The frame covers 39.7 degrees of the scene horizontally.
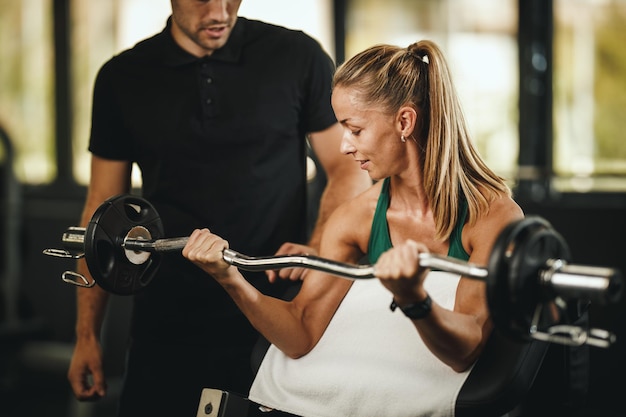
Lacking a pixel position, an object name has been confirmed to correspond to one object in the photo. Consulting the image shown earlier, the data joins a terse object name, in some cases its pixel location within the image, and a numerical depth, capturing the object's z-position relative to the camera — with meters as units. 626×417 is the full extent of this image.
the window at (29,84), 5.28
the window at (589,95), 3.84
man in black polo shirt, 2.03
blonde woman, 1.58
